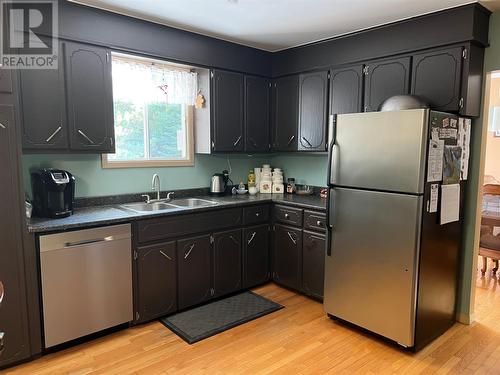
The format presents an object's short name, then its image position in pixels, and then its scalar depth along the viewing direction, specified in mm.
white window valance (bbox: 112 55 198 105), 3146
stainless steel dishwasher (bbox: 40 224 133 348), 2367
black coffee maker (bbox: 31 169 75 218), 2539
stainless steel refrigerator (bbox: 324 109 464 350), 2371
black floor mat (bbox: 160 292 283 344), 2766
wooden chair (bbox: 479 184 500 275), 3666
